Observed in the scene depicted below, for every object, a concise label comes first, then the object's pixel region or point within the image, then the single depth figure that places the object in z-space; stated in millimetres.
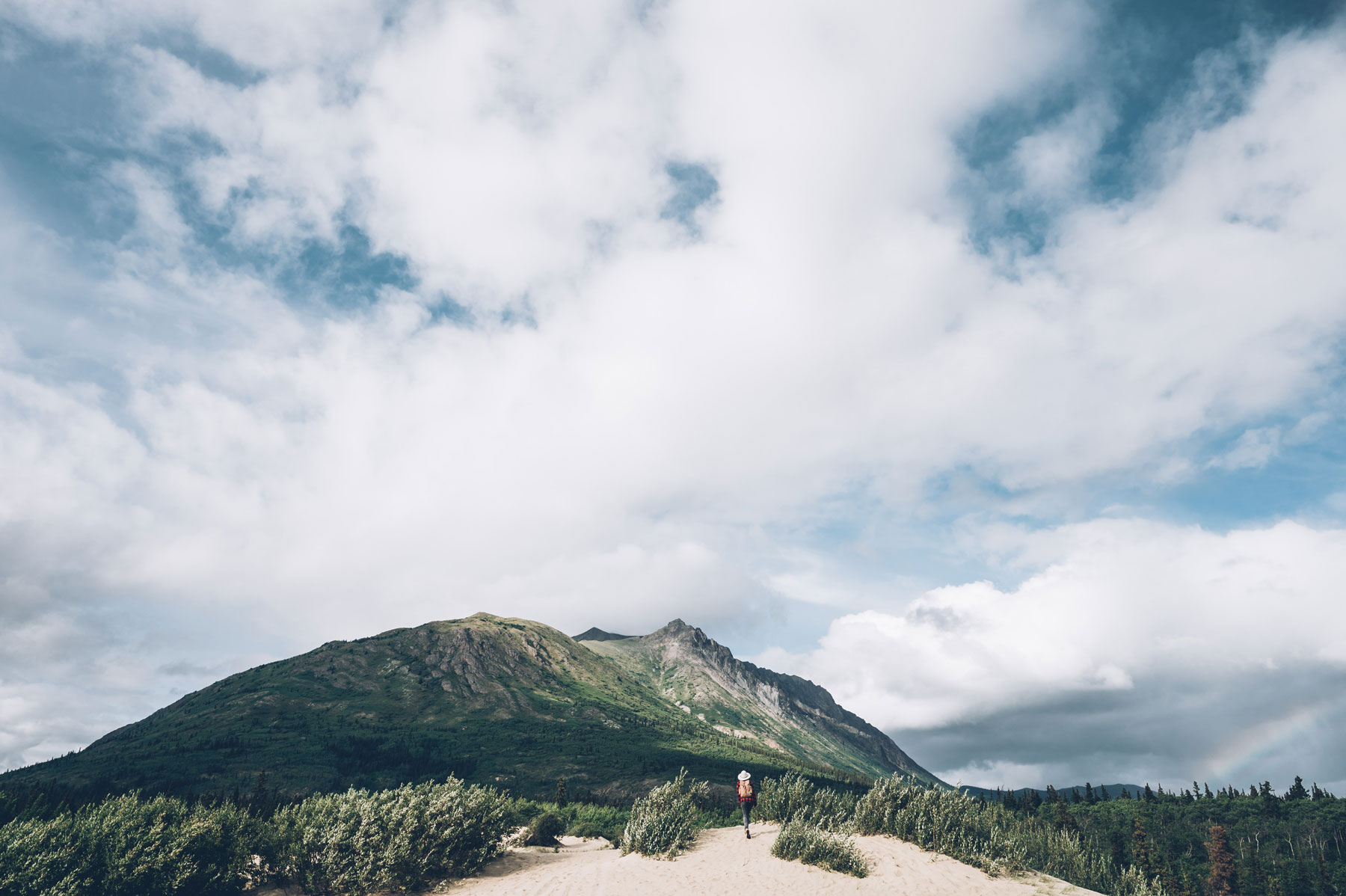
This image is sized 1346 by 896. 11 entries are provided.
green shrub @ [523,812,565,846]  27422
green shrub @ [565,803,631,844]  31797
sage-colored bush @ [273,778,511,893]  19359
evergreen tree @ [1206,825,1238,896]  84062
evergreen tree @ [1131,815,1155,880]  79125
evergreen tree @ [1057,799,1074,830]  74081
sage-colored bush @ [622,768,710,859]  21875
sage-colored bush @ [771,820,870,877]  19375
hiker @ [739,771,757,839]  23297
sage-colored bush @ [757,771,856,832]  24527
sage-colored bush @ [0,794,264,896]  15766
